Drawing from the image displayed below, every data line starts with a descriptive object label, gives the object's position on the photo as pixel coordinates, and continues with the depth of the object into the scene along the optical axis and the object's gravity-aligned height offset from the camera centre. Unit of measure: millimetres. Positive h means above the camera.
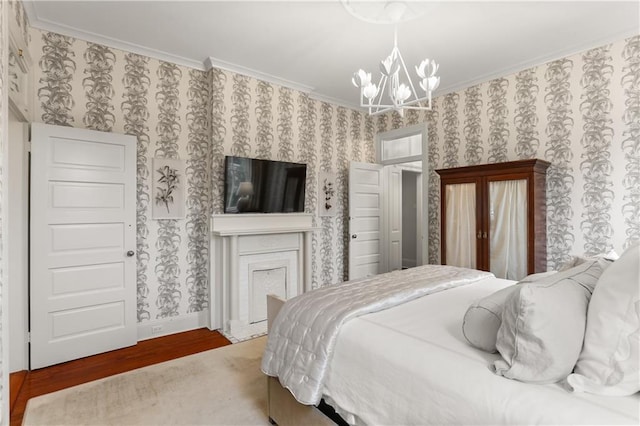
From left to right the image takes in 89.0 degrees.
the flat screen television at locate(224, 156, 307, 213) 3531 +366
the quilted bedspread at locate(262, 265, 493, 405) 1507 -543
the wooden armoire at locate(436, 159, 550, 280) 3193 -23
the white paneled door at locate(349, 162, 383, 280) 4699 -39
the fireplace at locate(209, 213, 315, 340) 3498 -551
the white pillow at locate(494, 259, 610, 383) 1003 -379
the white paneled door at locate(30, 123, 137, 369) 2684 -212
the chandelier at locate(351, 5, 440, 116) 2131 +919
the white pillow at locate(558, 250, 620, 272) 1877 -276
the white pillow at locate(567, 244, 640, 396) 926 -372
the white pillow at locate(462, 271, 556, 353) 1210 -409
